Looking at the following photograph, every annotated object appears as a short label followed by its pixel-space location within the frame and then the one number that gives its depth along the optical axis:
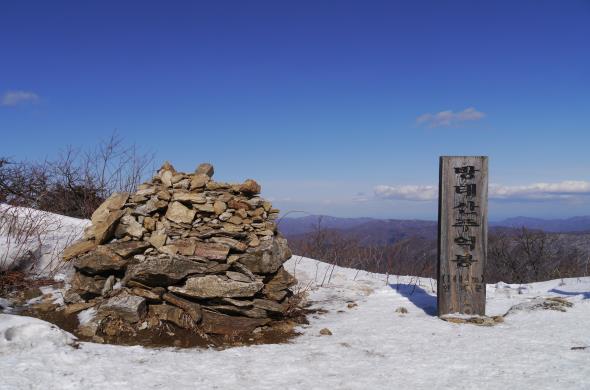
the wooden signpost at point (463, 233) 5.97
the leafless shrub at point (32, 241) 7.02
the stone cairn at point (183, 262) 5.13
